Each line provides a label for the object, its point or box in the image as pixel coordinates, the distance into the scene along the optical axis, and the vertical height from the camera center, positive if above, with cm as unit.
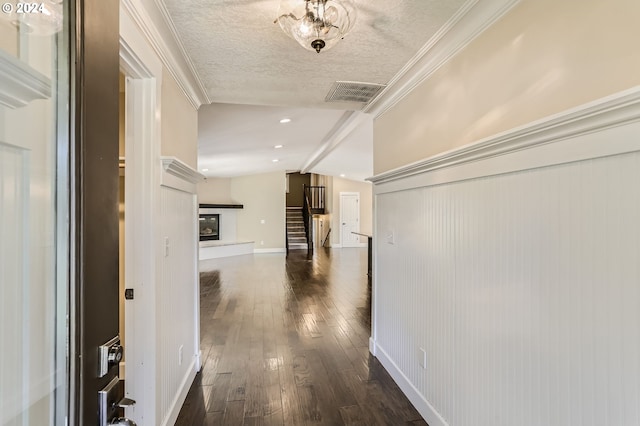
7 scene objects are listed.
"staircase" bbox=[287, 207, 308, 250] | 1154 -61
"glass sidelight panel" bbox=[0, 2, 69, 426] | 58 -4
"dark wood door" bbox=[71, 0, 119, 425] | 61 +4
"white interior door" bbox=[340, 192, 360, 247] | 1184 -9
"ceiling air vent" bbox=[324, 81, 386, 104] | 241 +101
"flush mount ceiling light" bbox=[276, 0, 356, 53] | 137 +87
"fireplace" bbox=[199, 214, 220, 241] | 979 -37
